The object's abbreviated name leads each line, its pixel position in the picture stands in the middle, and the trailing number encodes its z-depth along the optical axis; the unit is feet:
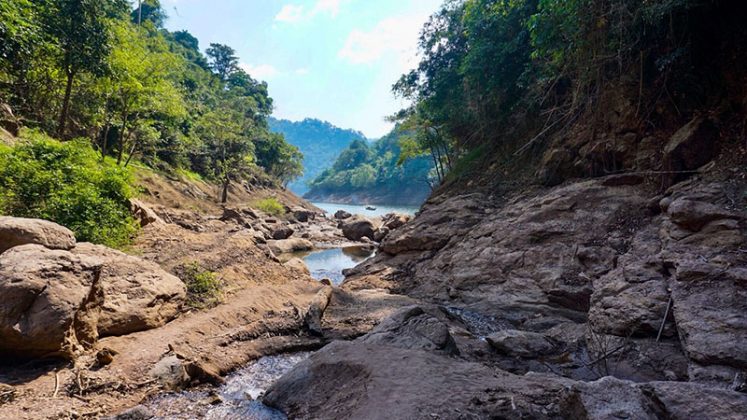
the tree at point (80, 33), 46.19
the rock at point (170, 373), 17.83
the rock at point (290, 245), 73.97
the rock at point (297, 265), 41.78
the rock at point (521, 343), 19.89
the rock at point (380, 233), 93.12
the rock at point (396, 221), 93.36
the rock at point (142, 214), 36.35
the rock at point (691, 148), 25.90
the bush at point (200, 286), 26.99
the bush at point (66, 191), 26.32
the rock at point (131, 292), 20.68
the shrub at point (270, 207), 122.21
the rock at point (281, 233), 86.38
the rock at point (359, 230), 100.58
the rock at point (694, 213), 20.44
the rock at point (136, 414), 15.01
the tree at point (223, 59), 230.48
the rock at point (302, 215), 136.34
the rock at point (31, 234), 20.06
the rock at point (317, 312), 26.63
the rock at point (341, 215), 151.26
